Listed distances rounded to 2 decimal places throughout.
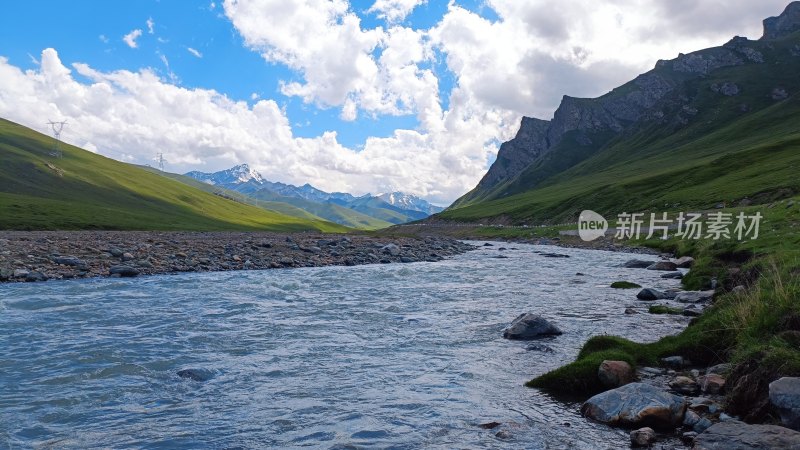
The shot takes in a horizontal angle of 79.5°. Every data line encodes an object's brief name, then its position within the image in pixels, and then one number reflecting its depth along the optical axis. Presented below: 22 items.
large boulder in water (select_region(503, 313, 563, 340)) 19.50
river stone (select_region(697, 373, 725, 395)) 11.93
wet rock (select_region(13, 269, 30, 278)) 32.19
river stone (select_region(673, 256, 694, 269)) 42.17
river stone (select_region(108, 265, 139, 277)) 36.62
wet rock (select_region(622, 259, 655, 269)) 45.78
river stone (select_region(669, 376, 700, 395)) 12.30
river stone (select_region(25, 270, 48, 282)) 32.18
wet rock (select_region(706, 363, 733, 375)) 12.64
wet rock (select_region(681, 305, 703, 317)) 21.63
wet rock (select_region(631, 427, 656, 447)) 9.86
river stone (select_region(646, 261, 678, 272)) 41.84
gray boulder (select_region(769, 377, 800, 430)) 9.00
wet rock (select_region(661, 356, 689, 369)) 14.41
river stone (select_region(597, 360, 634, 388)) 13.05
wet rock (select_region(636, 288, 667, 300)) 27.07
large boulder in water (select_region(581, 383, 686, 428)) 10.62
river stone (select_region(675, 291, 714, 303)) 25.31
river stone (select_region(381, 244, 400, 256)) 63.03
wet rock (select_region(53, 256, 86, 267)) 36.66
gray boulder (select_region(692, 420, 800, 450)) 8.24
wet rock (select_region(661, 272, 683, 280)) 36.42
